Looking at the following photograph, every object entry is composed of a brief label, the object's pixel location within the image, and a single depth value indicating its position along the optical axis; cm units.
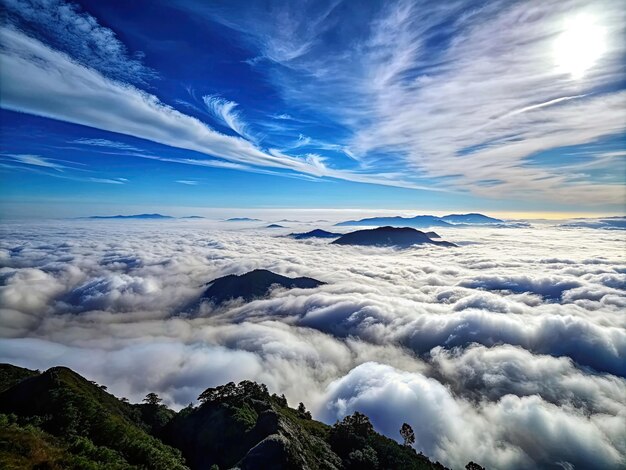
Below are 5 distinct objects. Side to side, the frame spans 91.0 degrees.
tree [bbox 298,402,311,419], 10043
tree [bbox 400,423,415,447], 9250
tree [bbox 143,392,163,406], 9235
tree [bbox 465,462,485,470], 8045
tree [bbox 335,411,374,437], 8048
